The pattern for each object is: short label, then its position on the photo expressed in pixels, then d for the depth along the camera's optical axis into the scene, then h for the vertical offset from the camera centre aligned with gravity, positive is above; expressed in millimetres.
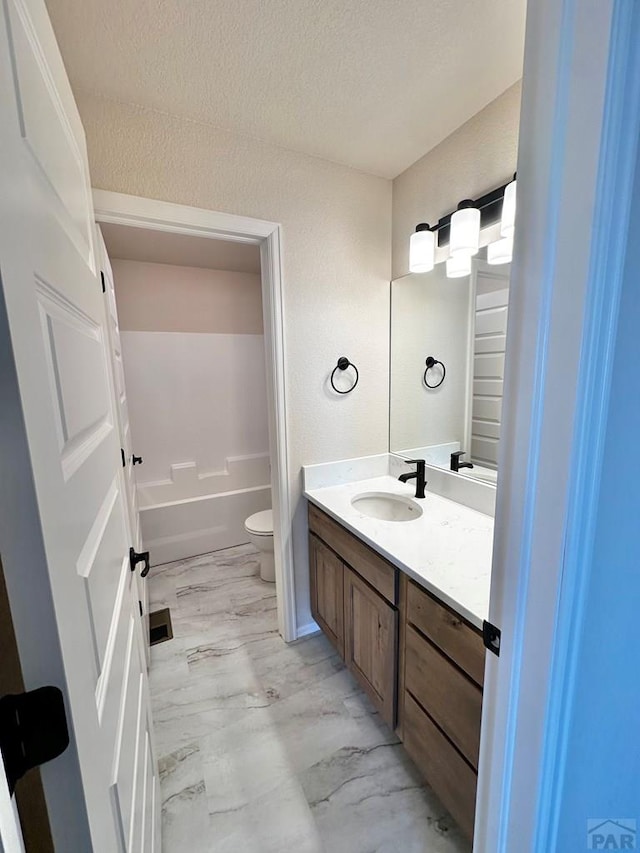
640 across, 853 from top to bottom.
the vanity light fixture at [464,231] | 1359 +599
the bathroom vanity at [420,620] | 972 -846
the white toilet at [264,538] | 2357 -1103
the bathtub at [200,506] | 2725 -1082
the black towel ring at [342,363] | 1866 +43
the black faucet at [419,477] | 1733 -530
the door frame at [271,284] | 1384 +419
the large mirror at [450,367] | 1512 +12
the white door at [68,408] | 401 -47
